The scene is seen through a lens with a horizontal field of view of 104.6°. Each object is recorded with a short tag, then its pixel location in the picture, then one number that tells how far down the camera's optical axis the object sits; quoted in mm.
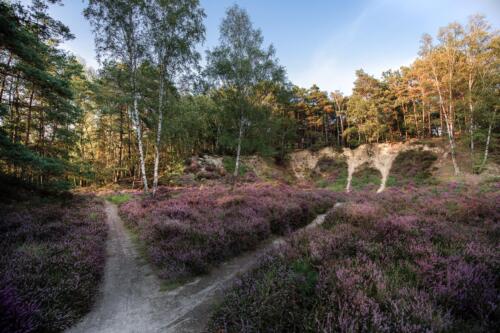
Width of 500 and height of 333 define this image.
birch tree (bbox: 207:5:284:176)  14922
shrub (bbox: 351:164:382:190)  25750
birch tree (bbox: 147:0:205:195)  12492
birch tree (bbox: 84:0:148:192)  11812
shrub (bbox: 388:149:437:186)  24750
